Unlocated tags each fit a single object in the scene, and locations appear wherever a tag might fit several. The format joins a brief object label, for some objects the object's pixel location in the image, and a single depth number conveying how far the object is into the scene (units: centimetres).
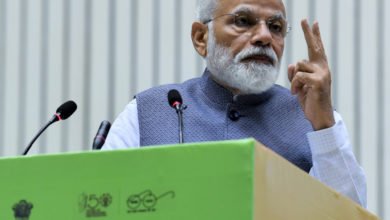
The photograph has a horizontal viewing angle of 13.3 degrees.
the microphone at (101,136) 365
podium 225
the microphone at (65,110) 388
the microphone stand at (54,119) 378
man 391
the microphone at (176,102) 376
